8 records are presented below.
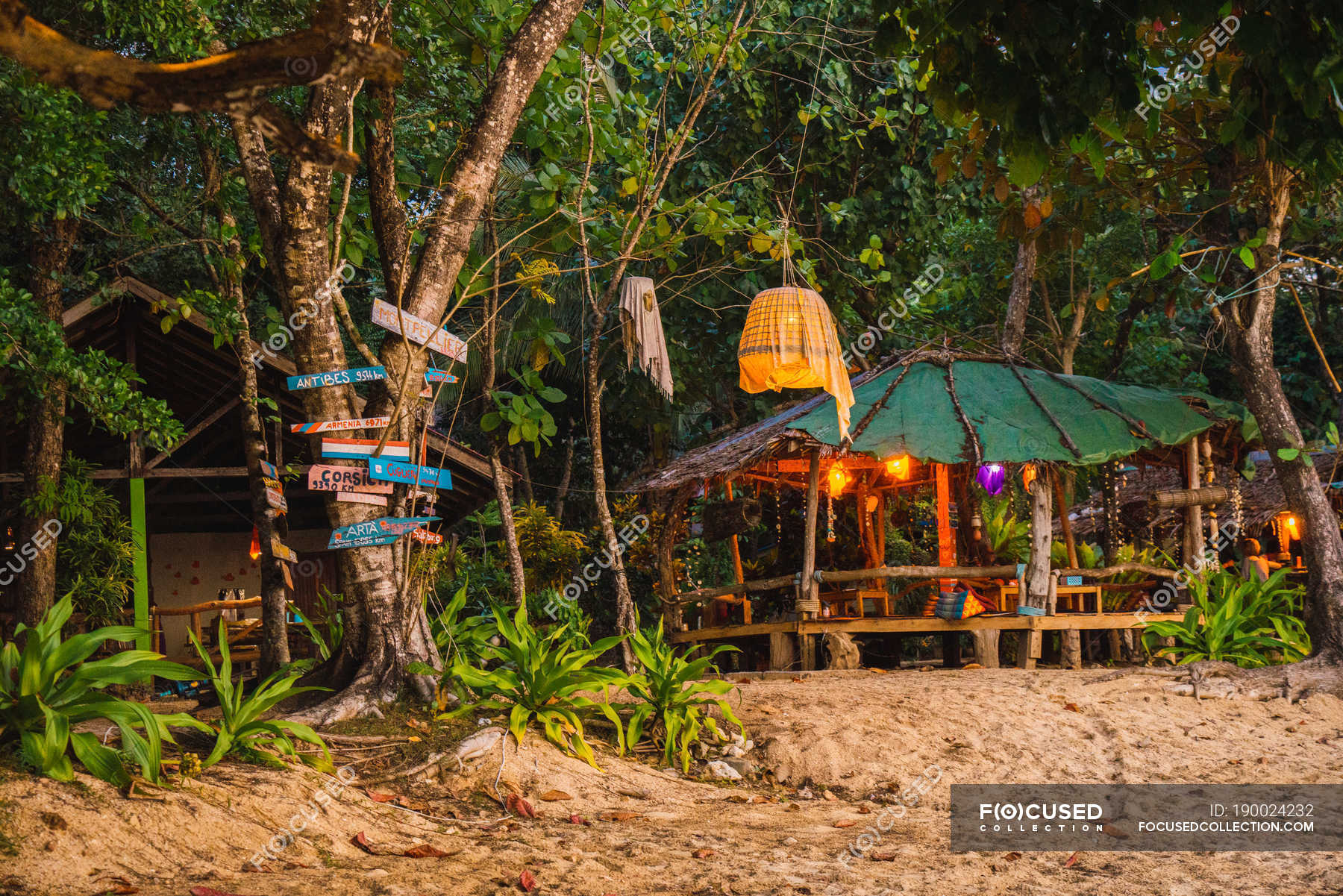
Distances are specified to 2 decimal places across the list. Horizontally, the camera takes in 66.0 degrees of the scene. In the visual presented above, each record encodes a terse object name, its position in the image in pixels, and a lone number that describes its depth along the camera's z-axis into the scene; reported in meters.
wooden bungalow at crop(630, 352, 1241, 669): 10.42
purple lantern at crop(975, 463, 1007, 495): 12.34
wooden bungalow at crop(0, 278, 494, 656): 11.02
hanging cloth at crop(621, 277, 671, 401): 8.97
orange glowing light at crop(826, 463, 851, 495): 12.88
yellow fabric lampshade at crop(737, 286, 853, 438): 8.78
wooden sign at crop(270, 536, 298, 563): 7.07
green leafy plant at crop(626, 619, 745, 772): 6.37
